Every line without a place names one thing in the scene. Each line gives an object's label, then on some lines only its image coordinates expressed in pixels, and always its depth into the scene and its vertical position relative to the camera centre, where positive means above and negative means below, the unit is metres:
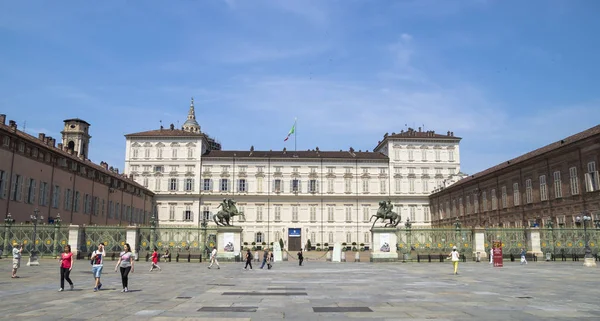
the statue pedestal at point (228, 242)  35.03 -0.41
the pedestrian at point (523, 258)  32.94 -1.50
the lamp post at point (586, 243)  29.08 -0.52
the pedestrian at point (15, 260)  19.30 -0.89
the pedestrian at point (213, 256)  28.61 -1.14
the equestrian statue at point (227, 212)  35.09 +1.73
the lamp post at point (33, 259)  27.81 -1.26
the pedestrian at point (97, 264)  15.18 -0.85
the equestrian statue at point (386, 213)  35.81 +1.64
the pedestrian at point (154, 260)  25.40 -1.21
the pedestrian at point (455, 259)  23.31 -1.10
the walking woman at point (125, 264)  14.95 -0.83
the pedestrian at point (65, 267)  14.89 -0.91
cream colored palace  74.06 +8.07
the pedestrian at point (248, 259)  29.20 -1.35
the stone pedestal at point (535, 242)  37.22 -0.50
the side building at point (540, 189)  38.38 +4.46
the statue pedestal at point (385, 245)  36.06 -0.67
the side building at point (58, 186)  39.53 +5.09
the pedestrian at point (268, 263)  29.88 -1.65
